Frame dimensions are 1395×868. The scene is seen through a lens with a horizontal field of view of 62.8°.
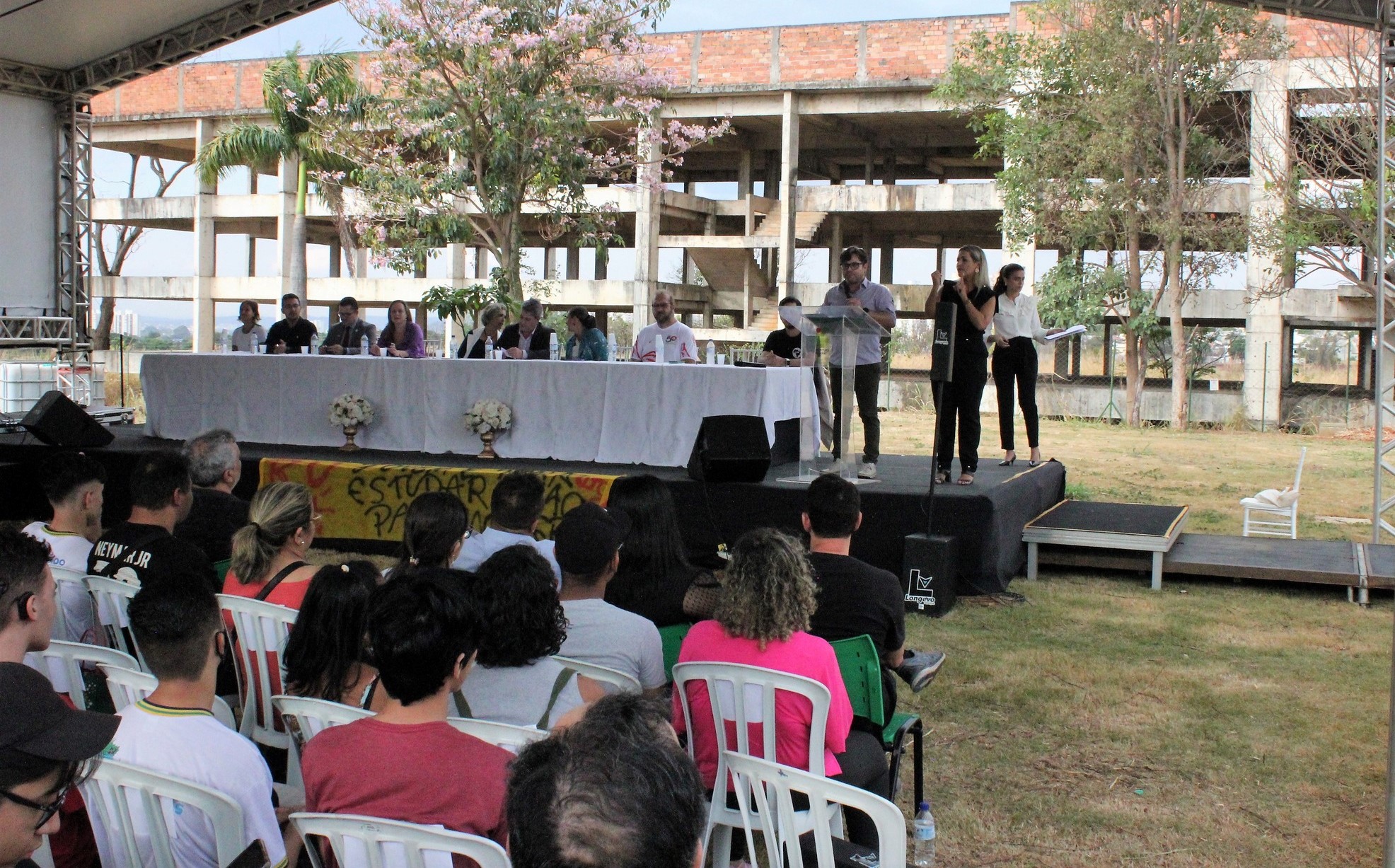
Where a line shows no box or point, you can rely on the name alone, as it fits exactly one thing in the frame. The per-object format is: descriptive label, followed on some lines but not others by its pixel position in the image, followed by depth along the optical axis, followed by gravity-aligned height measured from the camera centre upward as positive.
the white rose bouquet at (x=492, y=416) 8.54 -0.29
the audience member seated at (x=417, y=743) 2.18 -0.72
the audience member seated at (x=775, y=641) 2.95 -0.70
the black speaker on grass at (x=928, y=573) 6.68 -1.13
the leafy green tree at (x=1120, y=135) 20.95 +4.75
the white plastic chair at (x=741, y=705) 2.87 -0.83
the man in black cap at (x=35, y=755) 1.66 -0.57
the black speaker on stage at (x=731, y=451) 7.27 -0.46
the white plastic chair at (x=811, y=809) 2.11 -0.85
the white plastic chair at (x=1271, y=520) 9.45 -1.20
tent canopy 11.76 +3.61
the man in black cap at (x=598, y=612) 3.12 -0.66
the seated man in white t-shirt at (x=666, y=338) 9.28 +0.33
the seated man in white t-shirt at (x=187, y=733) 2.28 -0.73
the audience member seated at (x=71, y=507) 4.08 -0.50
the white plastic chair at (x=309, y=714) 2.58 -0.78
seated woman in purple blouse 10.40 +0.38
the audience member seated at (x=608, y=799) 1.25 -0.47
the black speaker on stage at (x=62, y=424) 8.53 -0.40
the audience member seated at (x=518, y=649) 2.74 -0.66
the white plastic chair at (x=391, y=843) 1.87 -0.78
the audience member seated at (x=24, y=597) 2.58 -0.52
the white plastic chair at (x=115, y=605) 3.72 -0.77
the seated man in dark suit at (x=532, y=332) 10.09 +0.40
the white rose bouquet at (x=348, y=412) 8.92 -0.29
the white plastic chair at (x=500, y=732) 2.34 -0.74
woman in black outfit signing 7.35 +0.18
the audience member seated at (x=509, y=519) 4.20 -0.53
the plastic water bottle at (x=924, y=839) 3.46 -1.40
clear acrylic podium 7.09 +0.19
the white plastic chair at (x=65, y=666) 3.02 -0.83
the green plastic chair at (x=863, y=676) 3.37 -0.87
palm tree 20.86 +4.89
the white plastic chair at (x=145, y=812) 2.16 -0.85
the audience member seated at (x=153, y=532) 3.71 -0.56
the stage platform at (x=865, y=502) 6.99 -0.81
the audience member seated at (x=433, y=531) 3.89 -0.53
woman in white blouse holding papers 8.48 +0.26
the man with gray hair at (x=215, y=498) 4.74 -0.54
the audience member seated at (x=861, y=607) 3.55 -0.70
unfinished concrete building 22.12 +4.22
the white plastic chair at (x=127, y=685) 2.80 -0.78
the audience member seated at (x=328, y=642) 3.01 -0.70
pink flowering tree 15.27 +3.80
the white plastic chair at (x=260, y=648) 3.41 -0.83
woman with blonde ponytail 3.68 -0.55
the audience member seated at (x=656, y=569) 3.79 -0.65
